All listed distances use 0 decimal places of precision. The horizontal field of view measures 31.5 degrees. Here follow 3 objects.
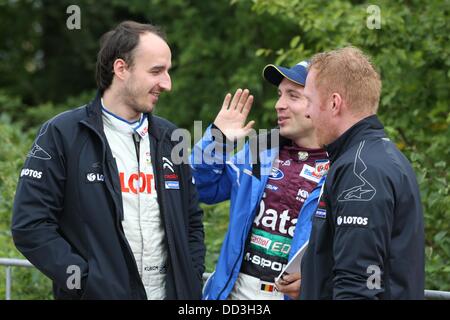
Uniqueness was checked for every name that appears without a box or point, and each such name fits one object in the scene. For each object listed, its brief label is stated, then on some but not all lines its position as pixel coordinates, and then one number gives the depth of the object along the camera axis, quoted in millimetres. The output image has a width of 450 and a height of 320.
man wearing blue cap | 4023
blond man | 3057
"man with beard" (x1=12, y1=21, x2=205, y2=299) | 3668
